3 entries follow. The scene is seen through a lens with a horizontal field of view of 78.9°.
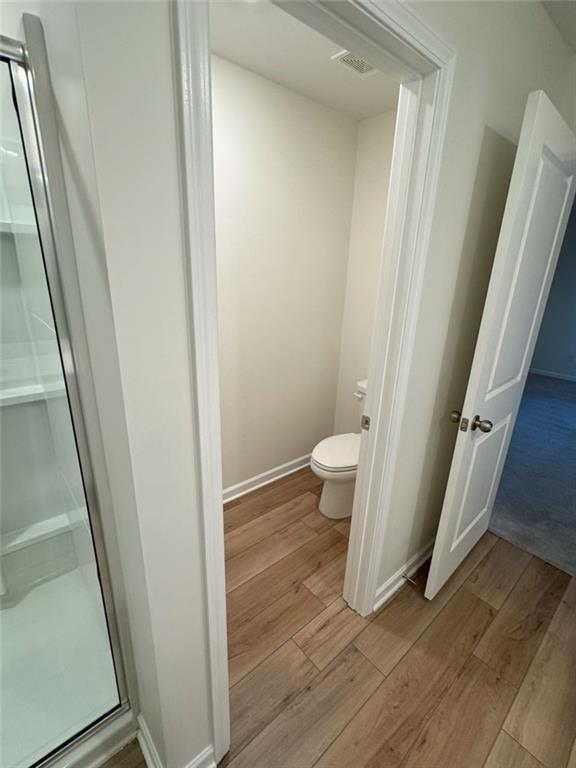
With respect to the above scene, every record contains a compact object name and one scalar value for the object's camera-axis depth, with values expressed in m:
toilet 1.96
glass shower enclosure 0.86
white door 1.17
